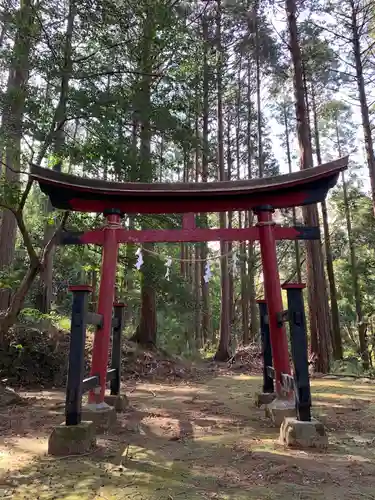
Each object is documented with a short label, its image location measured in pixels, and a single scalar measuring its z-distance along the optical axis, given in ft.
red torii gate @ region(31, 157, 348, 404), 16.01
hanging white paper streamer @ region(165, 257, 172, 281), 31.74
